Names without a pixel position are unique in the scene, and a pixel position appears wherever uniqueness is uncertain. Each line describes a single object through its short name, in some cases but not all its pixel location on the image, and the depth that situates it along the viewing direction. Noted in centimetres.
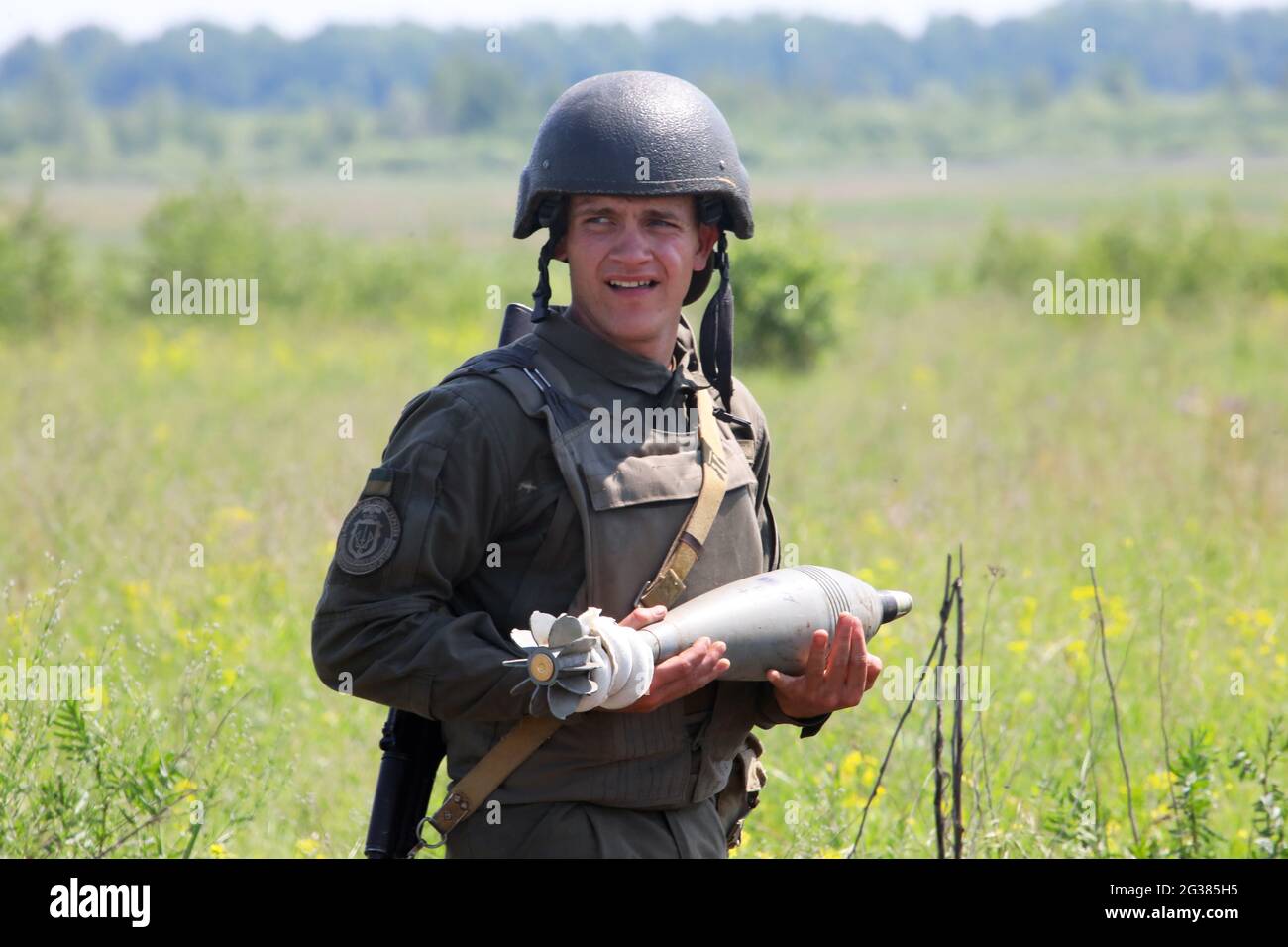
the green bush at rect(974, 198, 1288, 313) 1927
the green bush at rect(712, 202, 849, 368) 1430
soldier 268
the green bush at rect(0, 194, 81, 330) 1648
